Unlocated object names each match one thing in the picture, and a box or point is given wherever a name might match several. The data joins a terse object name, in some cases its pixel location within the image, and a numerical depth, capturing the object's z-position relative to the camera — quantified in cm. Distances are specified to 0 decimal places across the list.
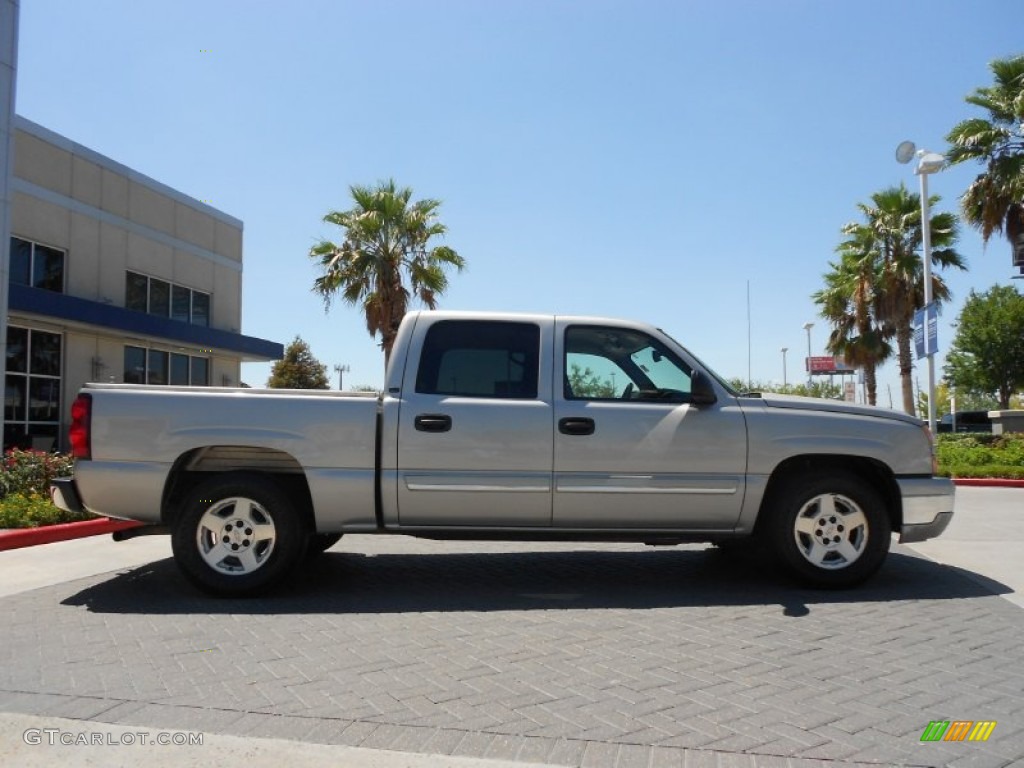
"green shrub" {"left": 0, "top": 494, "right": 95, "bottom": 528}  840
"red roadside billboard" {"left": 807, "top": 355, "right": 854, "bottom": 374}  10762
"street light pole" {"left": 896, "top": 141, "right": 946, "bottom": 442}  1905
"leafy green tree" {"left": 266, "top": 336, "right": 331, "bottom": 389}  5534
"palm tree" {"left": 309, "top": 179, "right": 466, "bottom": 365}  2122
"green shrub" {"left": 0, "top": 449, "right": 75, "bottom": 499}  981
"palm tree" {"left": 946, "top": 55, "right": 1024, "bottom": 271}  2116
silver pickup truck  566
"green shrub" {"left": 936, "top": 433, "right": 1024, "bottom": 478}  1720
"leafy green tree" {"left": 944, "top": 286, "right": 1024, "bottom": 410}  4475
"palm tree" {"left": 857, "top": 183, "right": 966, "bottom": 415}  2609
